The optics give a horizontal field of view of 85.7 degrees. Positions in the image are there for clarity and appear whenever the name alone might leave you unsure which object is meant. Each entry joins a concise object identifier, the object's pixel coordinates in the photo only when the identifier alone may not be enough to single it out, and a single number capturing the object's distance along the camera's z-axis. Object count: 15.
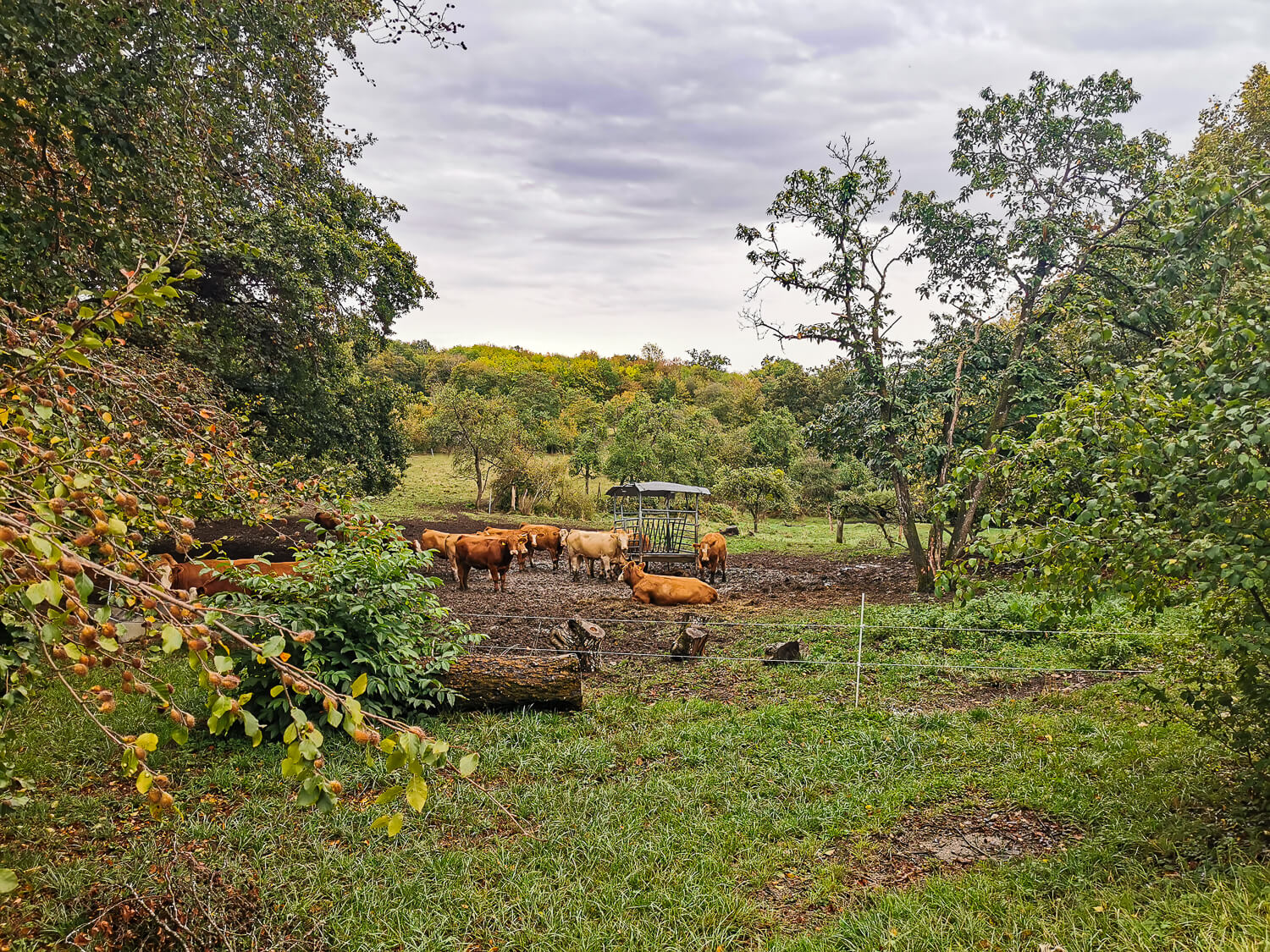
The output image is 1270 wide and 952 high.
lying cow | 11.63
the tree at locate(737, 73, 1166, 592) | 11.38
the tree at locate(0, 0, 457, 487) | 4.63
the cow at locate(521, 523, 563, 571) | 16.28
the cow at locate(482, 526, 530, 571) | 14.40
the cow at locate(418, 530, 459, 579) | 13.56
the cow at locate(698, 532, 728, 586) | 14.50
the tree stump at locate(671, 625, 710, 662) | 8.49
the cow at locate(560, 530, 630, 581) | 14.39
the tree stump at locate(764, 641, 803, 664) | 8.12
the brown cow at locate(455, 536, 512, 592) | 12.58
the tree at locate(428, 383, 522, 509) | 25.83
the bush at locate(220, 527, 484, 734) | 5.73
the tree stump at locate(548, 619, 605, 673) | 8.12
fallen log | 6.49
